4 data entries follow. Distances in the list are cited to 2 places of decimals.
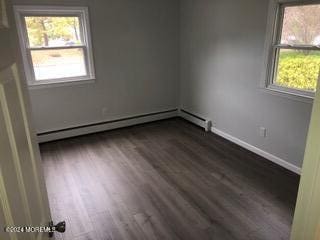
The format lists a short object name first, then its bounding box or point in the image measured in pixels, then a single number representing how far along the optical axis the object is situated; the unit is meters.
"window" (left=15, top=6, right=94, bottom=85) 3.55
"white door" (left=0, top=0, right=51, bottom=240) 0.67
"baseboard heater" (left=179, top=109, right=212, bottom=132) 4.29
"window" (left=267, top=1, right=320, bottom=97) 2.64
